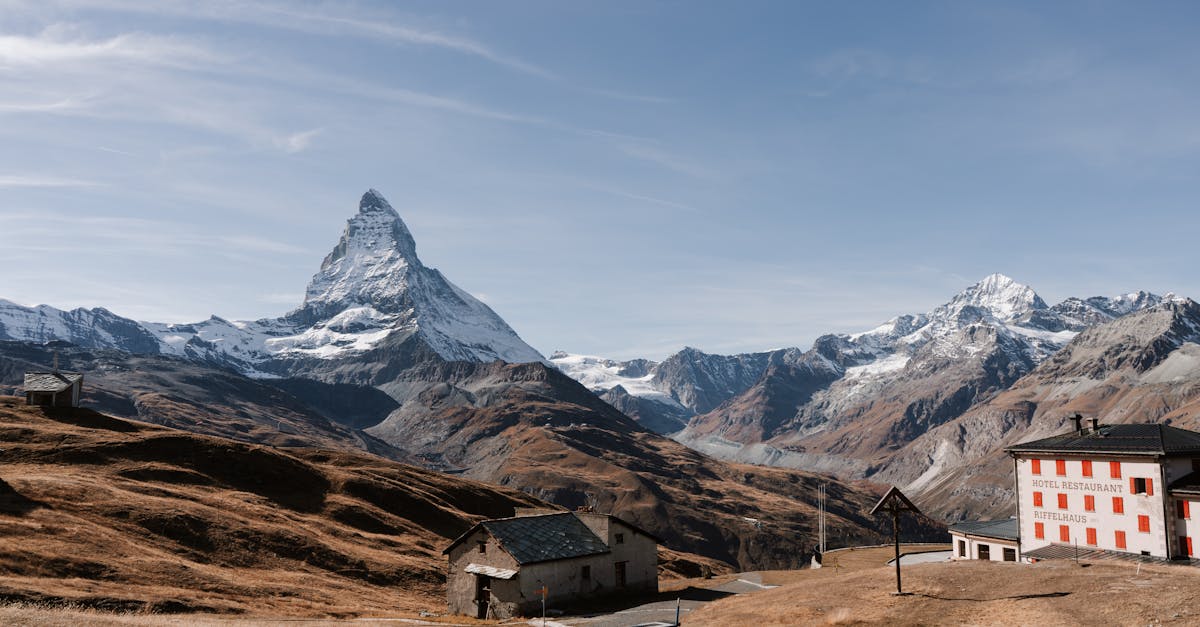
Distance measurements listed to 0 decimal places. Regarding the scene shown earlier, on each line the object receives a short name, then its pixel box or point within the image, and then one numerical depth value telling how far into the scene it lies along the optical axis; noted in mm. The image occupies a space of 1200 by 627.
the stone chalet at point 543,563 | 60438
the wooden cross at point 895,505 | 47316
